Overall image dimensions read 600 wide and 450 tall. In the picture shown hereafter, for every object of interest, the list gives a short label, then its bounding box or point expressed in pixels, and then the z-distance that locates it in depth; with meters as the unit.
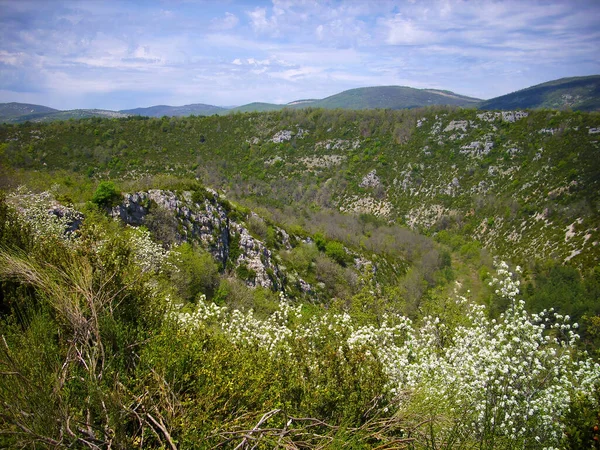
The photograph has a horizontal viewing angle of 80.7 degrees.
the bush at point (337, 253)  50.34
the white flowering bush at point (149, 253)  18.23
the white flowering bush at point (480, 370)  7.31
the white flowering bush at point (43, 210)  15.69
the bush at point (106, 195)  28.20
